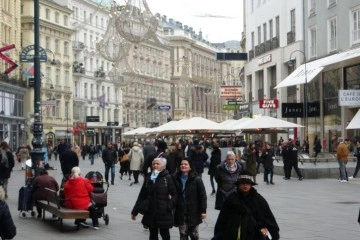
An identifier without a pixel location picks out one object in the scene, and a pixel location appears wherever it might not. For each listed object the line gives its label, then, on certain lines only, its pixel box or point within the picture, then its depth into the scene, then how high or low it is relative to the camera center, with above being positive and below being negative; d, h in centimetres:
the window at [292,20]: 5122 +819
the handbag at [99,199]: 1555 -124
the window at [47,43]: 8138 +1066
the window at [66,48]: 8650 +1070
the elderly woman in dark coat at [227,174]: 1352 -64
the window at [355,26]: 4064 +618
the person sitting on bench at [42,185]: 1667 -101
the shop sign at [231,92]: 6185 +396
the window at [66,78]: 8725 +726
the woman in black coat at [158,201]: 1103 -92
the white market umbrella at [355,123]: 3397 +71
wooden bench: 1452 -140
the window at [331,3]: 4396 +804
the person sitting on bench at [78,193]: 1487 -106
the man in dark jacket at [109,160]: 2847 -77
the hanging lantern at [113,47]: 3553 +449
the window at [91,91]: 9800 +643
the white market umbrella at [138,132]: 6036 +65
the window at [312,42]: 4749 +620
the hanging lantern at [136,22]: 2461 +396
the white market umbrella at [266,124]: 3756 +76
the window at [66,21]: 8501 +1361
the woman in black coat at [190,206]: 1143 -102
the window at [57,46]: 8381 +1062
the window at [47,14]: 8010 +1362
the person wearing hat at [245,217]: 807 -85
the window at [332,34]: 4406 +622
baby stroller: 1562 -104
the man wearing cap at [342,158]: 2783 -74
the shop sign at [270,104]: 4944 +231
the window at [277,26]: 5456 +831
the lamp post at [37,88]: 2088 +148
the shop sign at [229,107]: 5941 +258
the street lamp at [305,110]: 4449 +173
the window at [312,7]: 4738 +840
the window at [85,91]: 9553 +621
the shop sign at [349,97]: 3631 +201
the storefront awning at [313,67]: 3776 +398
